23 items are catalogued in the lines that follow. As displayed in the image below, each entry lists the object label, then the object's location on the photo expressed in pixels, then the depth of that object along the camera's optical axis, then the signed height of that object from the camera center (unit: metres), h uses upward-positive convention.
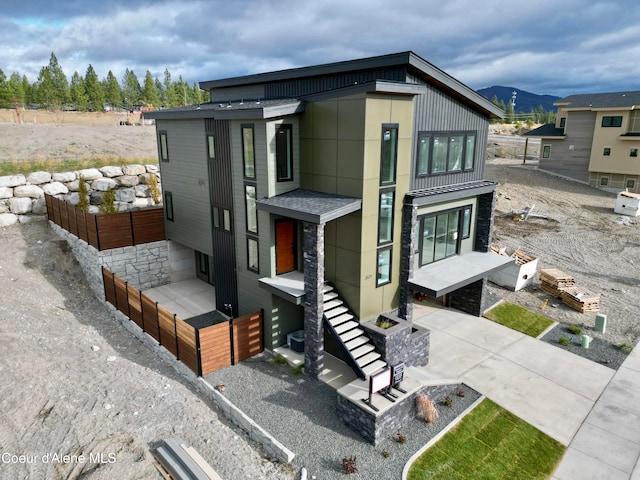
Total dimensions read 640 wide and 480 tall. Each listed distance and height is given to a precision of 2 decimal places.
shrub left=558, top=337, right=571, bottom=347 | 16.42 -7.81
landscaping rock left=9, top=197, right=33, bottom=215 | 23.59 -3.84
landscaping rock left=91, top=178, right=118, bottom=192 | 26.34 -3.06
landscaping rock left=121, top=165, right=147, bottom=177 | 27.55 -2.25
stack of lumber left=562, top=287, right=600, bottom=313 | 19.25 -7.33
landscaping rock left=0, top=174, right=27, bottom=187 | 23.53 -2.53
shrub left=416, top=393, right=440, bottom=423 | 12.02 -7.63
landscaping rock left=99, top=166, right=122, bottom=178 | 26.81 -2.28
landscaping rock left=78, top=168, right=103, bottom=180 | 26.01 -2.37
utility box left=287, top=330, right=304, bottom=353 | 15.27 -7.27
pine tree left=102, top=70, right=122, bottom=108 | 85.19 +8.50
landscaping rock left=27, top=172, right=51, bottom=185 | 24.48 -2.46
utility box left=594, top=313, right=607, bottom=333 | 17.23 -7.43
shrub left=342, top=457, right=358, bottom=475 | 10.29 -7.90
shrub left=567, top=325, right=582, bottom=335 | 17.37 -7.80
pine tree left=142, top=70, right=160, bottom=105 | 89.50 +8.69
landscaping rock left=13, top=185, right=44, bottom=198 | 23.80 -3.13
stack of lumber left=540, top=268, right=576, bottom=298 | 20.69 -7.08
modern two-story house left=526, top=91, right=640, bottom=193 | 41.12 -0.48
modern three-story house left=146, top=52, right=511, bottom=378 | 13.61 -2.08
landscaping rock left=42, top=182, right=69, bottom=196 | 24.52 -3.08
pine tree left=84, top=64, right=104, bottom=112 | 79.06 +7.87
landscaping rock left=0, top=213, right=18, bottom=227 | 23.10 -4.54
